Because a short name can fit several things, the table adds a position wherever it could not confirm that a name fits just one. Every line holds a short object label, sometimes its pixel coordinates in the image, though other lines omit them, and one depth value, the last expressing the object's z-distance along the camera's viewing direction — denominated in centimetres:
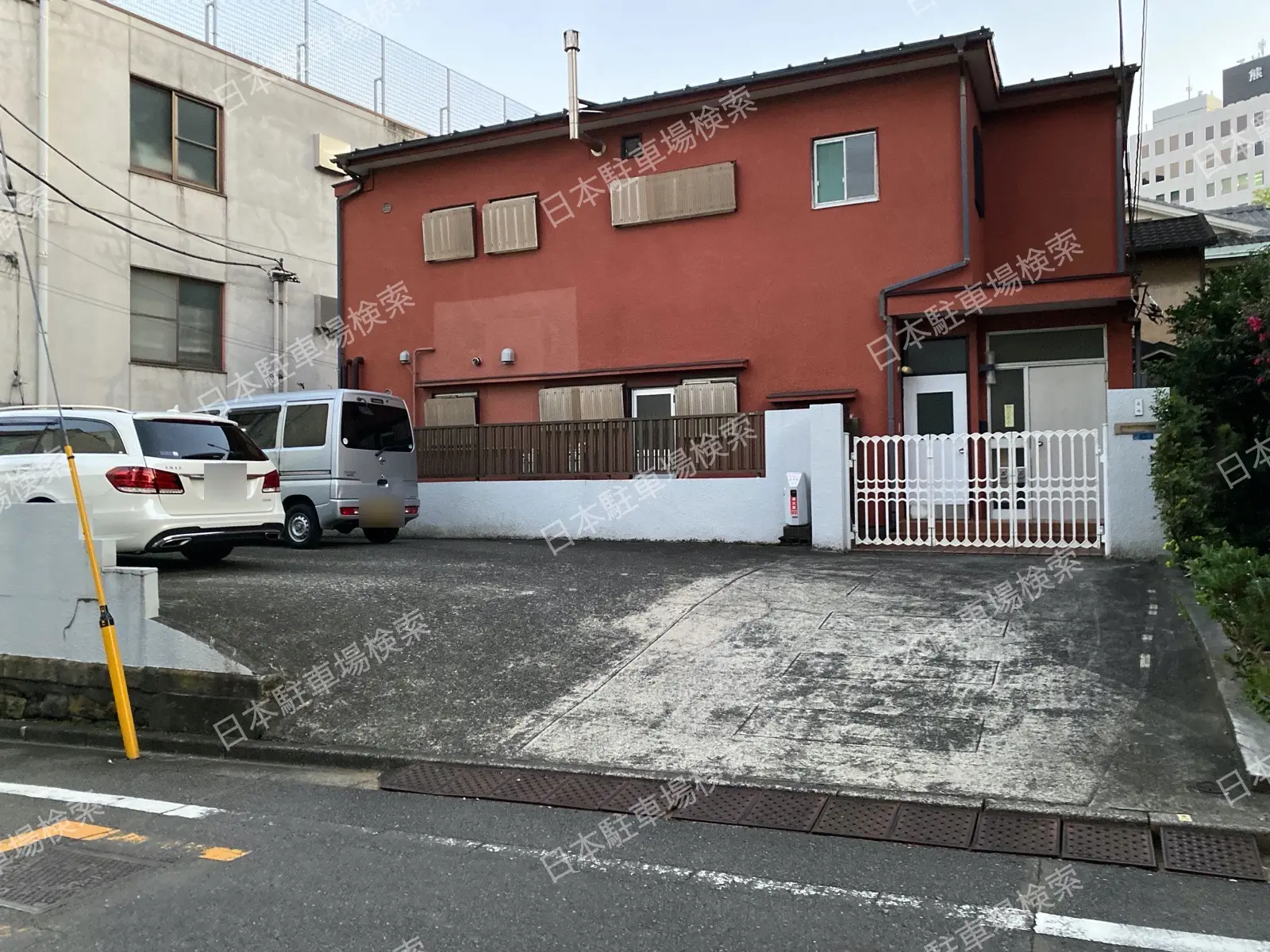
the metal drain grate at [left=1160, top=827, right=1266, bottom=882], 405
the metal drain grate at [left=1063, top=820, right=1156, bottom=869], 419
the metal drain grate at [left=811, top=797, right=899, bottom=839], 458
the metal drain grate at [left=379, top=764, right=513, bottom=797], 532
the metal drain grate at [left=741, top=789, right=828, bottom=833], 471
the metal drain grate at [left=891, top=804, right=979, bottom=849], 445
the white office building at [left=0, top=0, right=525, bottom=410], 1691
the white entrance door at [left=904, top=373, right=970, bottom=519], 1132
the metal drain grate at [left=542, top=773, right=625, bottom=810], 506
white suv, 889
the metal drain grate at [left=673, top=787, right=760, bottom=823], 484
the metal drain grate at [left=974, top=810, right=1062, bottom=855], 433
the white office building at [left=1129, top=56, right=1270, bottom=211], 9300
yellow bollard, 627
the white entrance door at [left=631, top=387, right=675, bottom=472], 1347
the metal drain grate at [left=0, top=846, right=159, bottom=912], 404
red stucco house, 1359
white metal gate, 1073
